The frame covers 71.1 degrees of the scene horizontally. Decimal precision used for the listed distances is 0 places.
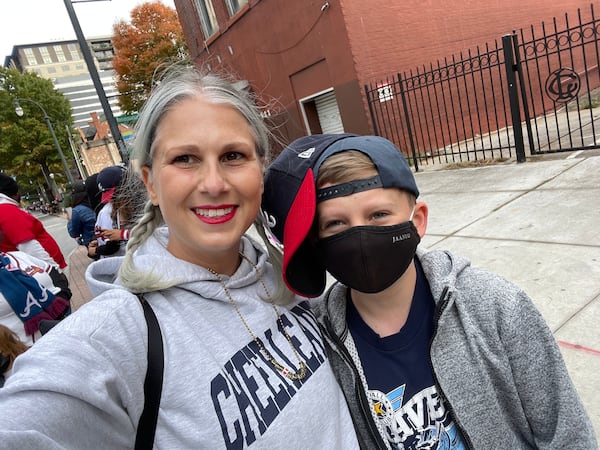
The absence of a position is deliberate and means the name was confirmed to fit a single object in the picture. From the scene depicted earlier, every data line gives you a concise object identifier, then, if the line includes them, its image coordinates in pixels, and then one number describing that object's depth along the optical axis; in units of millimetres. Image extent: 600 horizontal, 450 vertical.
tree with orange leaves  24078
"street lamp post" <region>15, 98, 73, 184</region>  23178
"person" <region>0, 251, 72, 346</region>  2570
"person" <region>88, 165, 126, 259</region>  4055
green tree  35781
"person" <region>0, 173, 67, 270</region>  3420
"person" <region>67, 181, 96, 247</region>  5020
